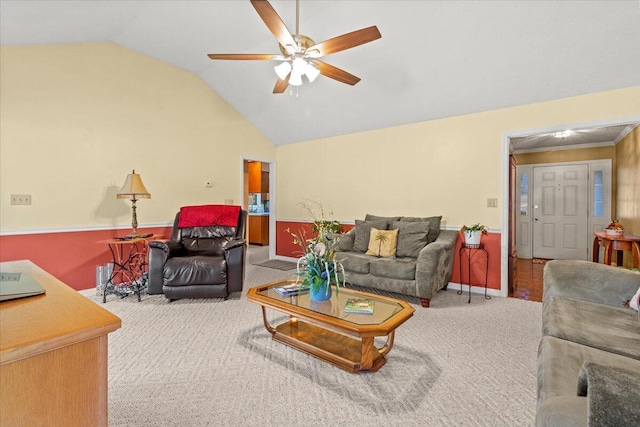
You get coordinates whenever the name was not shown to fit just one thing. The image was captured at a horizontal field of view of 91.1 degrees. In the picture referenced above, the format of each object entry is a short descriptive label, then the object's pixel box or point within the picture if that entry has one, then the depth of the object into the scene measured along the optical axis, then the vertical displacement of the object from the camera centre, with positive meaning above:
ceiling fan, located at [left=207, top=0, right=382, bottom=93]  2.17 +1.25
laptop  0.90 -0.25
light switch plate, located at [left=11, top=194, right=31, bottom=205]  3.38 +0.08
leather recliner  3.44 -0.71
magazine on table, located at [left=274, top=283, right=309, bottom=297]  2.46 -0.65
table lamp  3.78 +0.20
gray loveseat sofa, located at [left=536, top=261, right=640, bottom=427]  0.72 -0.58
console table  3.59 -0.40
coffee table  1.92 -0.72
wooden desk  0.62 -0.34
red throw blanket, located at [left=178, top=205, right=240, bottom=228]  4.21 -0.11
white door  5.93 -0.04
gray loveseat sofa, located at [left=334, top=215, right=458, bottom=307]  3.32 -0.58
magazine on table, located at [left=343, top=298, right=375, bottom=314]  2.10 -0.68
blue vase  2.27 -0.62
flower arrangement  2.25 -0.41
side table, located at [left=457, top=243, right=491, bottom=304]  3.79 -0.57
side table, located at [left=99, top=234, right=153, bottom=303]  3.74 -0.78
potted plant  3.73 -0.29
